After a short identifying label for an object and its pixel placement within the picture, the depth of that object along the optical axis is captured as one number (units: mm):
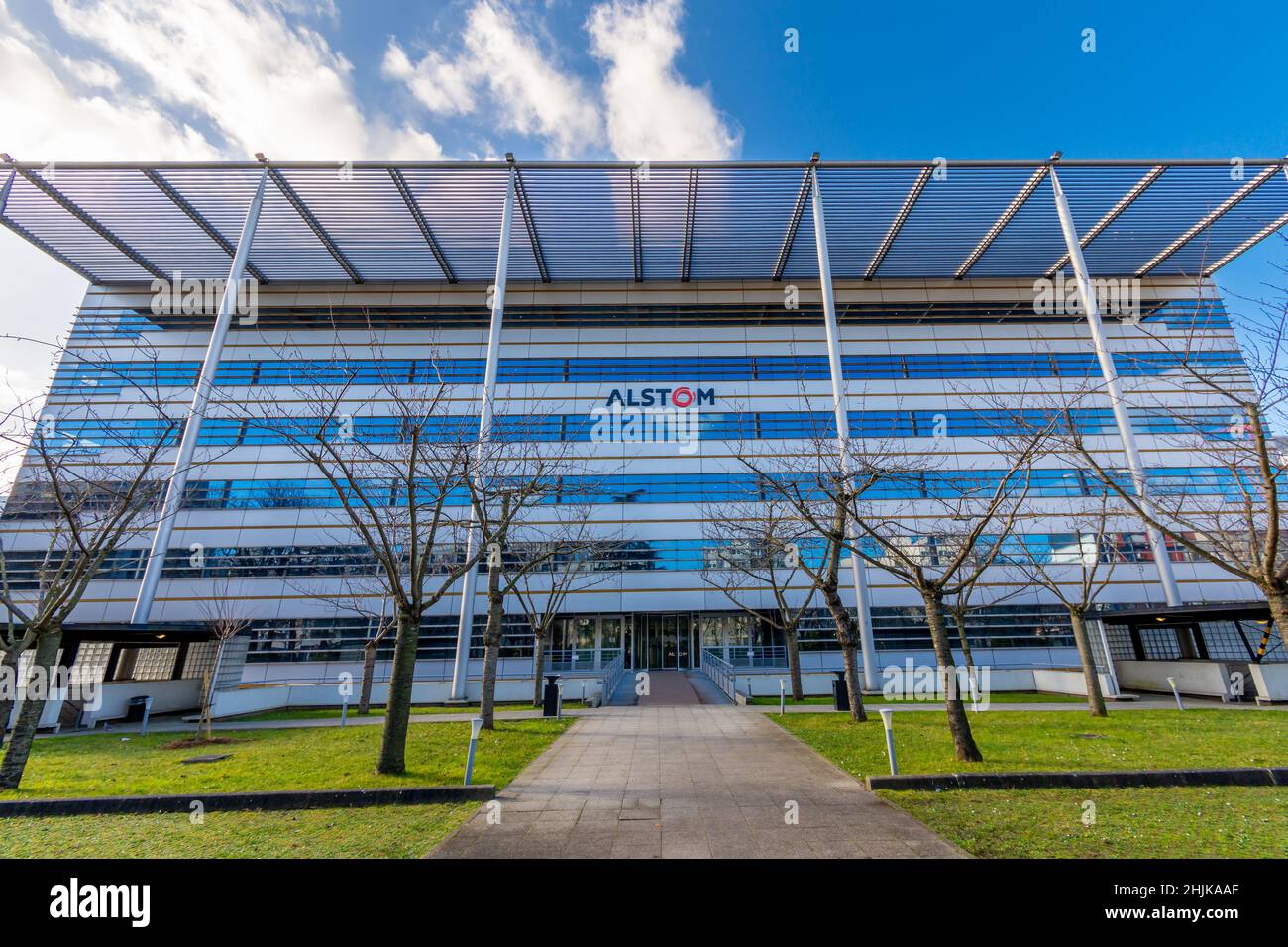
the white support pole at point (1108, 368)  21922
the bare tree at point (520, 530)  11891
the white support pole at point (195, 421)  20581
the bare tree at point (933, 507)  21422
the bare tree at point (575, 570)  23158
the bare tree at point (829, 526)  9695
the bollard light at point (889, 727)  7098
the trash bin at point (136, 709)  15883
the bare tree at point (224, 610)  18738
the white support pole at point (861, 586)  20172
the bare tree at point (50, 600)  7789
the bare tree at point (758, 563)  17312
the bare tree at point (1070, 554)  23641
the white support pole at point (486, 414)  20234
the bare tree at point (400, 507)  8211
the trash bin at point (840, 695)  15047
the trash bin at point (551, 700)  14789
